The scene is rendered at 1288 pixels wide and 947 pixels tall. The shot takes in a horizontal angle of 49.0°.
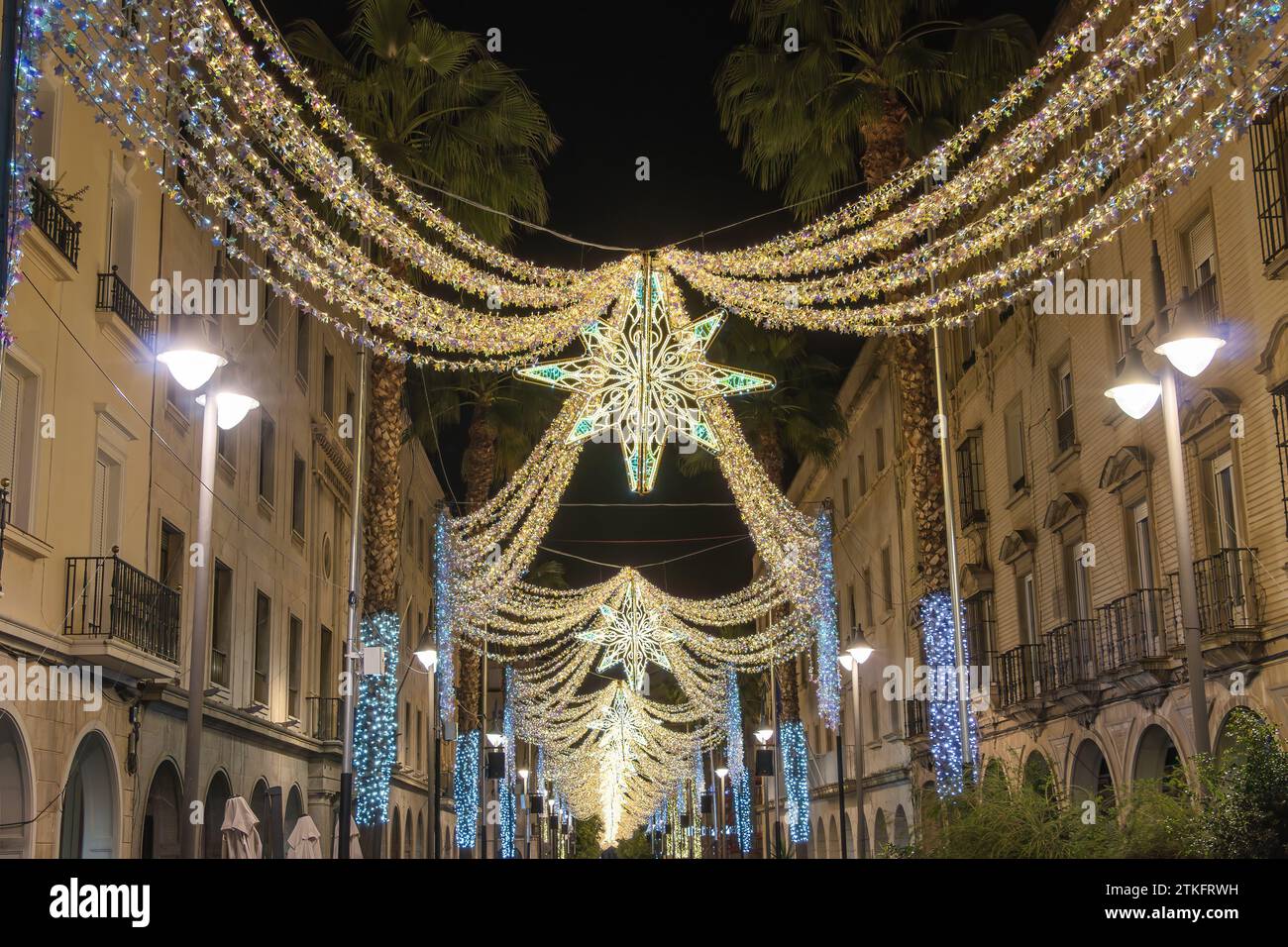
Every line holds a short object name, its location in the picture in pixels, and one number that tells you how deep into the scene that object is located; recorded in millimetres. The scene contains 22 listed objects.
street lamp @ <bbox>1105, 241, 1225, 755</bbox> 12297
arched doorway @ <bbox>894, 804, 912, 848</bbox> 37922
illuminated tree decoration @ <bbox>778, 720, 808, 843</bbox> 34716
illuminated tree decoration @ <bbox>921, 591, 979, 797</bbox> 20125
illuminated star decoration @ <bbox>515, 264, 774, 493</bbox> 18281
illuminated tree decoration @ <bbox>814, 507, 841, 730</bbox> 31000
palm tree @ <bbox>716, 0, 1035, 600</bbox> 20984
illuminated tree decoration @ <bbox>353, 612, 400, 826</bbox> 21641
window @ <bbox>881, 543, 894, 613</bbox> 41000
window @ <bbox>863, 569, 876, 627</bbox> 44188
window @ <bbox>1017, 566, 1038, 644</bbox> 28109
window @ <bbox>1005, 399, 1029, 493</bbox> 28672
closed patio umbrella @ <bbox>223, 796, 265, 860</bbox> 18516
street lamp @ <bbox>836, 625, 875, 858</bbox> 26688
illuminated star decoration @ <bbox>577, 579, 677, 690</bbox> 41219
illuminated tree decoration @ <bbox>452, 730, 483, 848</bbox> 35375
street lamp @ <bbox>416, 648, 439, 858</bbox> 25219
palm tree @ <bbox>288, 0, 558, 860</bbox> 21859
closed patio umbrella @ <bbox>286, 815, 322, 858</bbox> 21234
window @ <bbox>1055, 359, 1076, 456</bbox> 25547
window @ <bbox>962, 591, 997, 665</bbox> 30922
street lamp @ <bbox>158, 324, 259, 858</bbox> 12883
